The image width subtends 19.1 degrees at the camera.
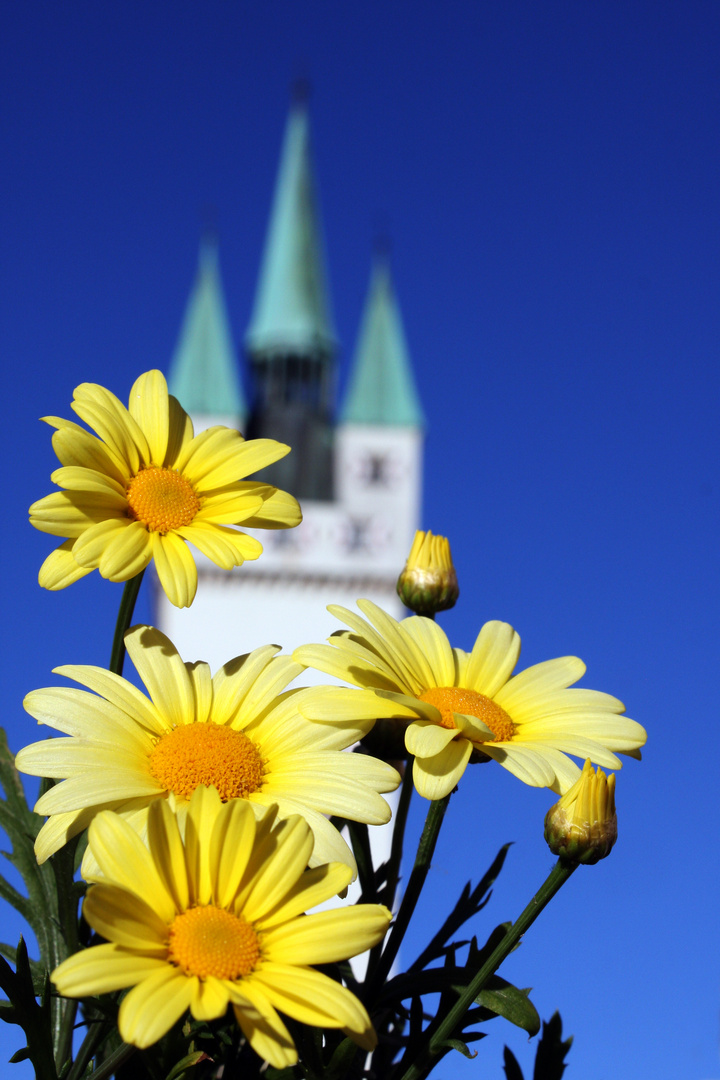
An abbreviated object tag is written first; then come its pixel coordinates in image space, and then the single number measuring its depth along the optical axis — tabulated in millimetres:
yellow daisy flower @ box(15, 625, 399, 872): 384
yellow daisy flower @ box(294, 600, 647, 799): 389
